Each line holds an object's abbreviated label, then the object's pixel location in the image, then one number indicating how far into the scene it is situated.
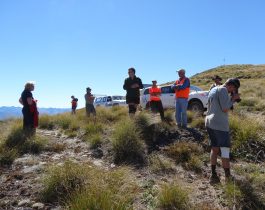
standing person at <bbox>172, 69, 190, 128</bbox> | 6.05
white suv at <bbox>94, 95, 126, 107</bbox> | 15.70
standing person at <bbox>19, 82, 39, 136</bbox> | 5.53
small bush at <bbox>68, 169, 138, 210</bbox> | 2.81
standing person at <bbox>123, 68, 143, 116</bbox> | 6.26
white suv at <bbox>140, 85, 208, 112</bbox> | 8.52
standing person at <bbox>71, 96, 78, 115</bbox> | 14.48
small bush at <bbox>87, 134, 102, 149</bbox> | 5.54
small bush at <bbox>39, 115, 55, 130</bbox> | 8.12
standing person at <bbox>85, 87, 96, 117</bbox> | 9.60
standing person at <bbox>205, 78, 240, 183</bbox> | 3.75
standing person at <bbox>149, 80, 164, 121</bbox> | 6.66
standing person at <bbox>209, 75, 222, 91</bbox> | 5.54
